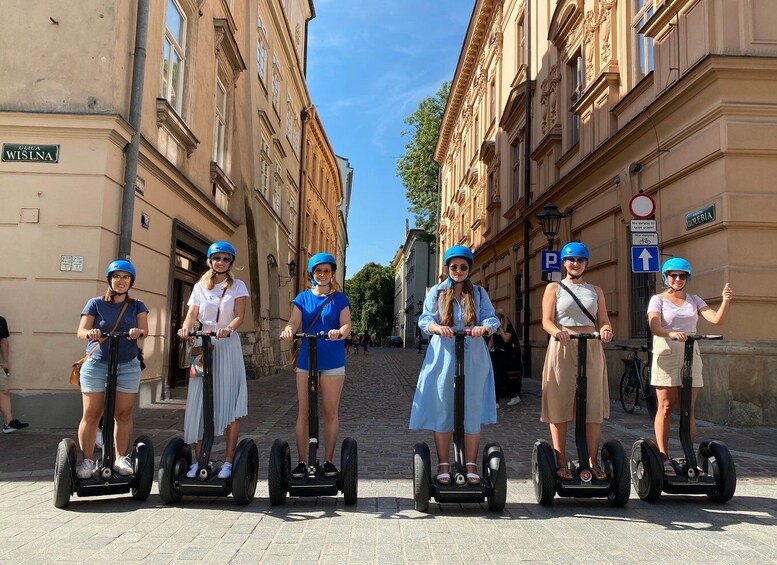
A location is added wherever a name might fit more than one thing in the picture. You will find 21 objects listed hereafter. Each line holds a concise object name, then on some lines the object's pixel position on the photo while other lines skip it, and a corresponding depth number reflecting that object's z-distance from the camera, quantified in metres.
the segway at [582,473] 4.39
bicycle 9.75
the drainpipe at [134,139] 8.44
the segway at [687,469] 4.53
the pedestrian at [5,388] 7.40
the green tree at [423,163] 42.34
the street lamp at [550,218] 13.99
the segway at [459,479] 4.21
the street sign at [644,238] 8.56
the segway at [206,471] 4.38
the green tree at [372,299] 88.12
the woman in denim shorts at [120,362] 4.68
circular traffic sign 8.90
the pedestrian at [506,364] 11.41
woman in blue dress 4.37
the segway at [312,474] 4.38
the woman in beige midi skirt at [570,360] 4.53
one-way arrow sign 8.47
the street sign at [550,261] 13.36
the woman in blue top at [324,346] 4.58
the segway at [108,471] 4.36
